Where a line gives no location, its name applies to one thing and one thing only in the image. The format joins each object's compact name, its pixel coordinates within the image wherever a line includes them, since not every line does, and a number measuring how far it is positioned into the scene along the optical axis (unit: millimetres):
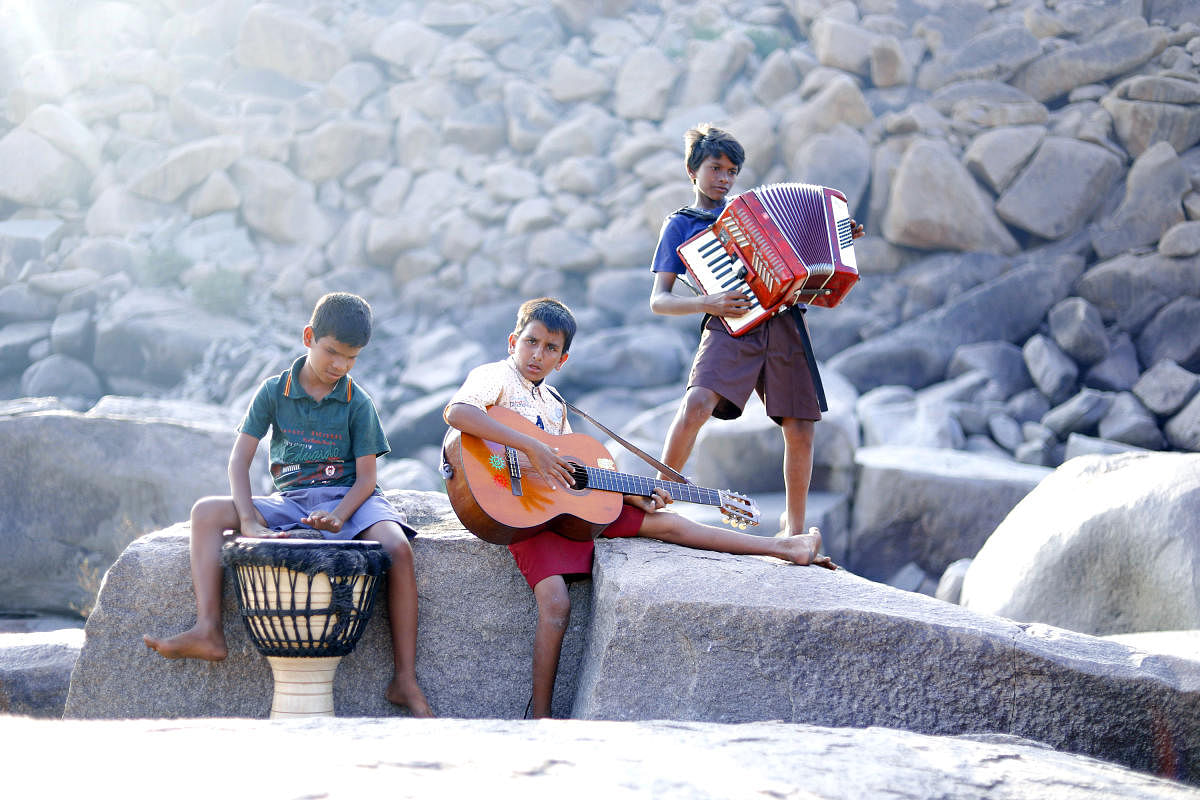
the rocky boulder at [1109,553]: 3812
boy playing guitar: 3145
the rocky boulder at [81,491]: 6141
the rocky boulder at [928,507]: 7227
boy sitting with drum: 3039
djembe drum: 2838
